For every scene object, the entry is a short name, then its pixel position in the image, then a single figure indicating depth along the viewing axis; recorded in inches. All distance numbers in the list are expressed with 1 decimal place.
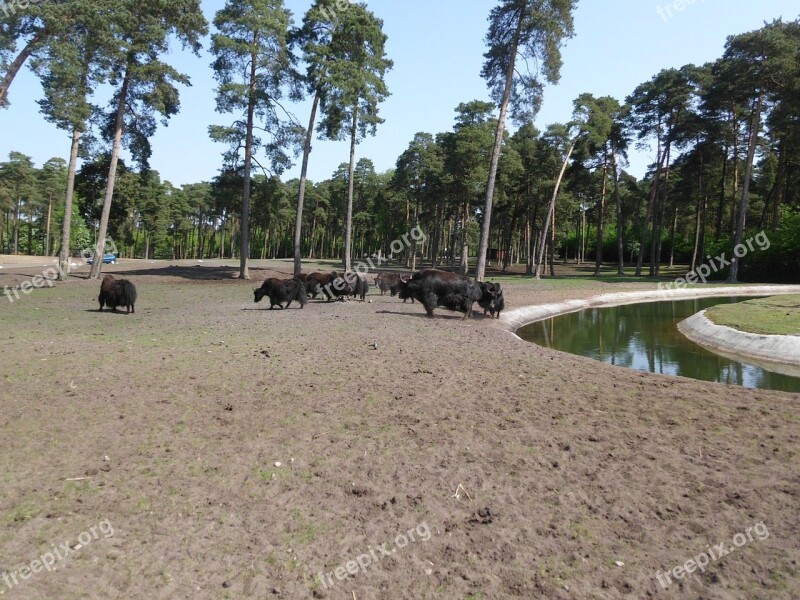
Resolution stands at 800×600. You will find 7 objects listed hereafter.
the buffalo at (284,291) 732.7
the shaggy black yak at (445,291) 701.3
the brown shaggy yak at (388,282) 1027.9
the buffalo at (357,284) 871.2
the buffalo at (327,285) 847.7
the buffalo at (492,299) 738.8
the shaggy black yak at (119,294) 646.5
